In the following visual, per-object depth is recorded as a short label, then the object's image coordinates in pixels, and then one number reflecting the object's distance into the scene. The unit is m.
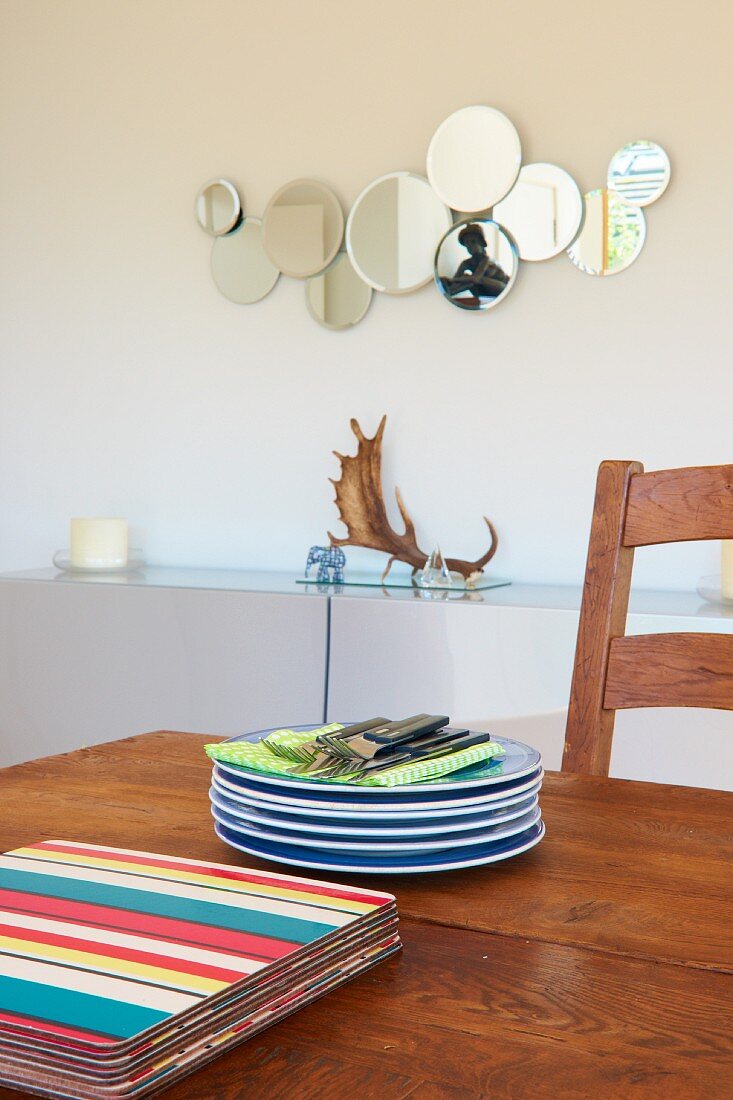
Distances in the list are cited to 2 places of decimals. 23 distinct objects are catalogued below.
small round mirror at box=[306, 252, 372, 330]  2.89
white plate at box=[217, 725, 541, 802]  0.74
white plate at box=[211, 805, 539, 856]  0.73
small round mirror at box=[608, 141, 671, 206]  2.58
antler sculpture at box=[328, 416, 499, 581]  2.77
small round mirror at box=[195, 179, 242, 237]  3.02
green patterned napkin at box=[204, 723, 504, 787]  0.75
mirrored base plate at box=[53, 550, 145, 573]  2.91
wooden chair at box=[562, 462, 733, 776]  1.23
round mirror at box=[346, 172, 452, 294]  2.80
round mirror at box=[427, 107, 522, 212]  2.71
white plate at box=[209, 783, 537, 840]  0.73
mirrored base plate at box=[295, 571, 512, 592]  2.51
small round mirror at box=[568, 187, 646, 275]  2.62
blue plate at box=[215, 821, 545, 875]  0.72
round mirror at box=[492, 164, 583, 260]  2.66
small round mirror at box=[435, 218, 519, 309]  2.72
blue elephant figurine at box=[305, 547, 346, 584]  2.69
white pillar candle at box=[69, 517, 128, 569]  2.92
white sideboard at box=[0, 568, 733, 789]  2.20
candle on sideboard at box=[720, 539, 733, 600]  2.34
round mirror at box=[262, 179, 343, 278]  2.91
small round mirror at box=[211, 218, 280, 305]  3.00
